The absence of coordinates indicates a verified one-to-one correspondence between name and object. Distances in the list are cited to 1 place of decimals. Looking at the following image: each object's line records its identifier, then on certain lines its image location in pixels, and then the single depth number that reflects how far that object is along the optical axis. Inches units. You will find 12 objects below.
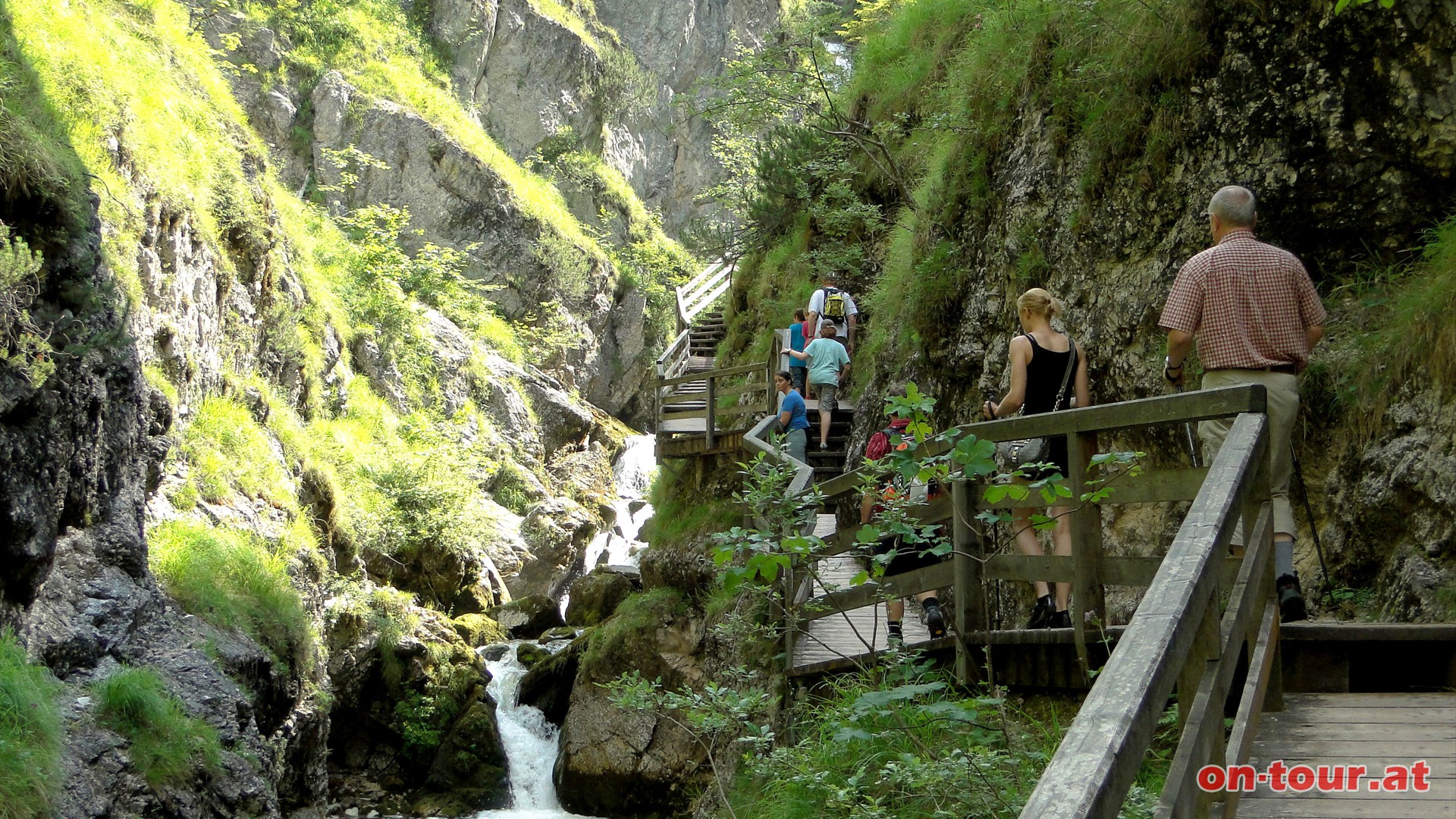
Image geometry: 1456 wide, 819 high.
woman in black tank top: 205.8
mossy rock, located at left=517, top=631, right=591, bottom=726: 608.4
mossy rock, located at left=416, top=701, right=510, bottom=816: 557.6
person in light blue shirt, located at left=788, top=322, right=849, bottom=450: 453.7
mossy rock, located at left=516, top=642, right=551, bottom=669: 651.5
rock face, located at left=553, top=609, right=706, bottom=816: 474.9
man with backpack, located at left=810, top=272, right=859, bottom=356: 516.4
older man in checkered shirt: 169.8
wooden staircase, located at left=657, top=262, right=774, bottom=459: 549.3
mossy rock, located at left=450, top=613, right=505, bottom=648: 674.8
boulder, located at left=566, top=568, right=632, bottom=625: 718.5
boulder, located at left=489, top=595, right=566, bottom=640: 737.0
